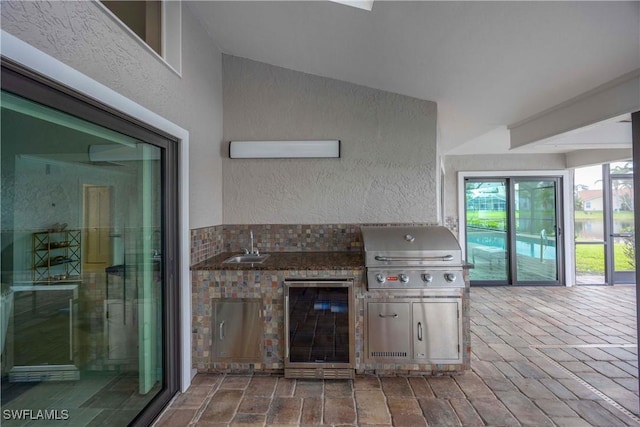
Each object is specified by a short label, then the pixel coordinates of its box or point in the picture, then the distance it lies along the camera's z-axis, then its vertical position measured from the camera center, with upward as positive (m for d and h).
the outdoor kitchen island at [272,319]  2.51 -0.85
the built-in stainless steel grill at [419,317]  2.51 -0.84
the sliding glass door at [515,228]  5.67 -0.25
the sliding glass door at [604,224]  5.56 -0.19
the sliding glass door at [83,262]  1.28 -0.23
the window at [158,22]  2.30 +1.51
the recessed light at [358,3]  2.11 +1.49
